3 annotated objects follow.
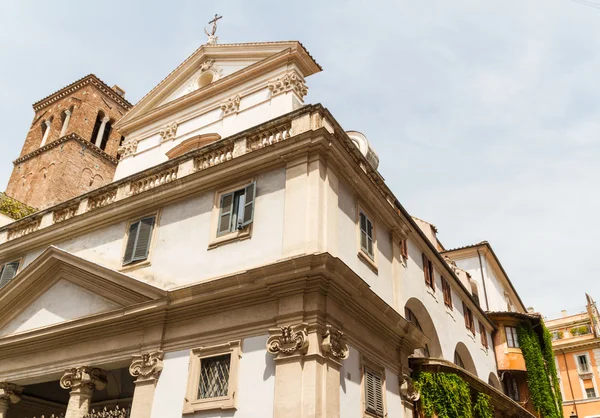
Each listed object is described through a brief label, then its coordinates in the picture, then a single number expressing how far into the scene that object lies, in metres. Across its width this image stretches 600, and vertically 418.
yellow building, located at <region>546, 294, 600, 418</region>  45.50
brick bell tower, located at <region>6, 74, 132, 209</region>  41.12
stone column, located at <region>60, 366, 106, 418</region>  13.27
